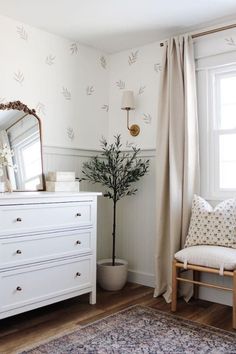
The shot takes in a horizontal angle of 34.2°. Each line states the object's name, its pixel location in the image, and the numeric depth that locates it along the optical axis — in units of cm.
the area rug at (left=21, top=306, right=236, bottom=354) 237
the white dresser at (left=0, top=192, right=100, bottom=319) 257
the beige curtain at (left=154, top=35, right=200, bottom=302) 331
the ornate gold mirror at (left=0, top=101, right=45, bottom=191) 312
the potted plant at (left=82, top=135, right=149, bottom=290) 361
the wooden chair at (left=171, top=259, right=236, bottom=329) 272
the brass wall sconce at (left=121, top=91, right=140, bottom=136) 373
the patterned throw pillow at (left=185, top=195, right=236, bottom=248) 301
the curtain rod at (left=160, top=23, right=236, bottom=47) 311
